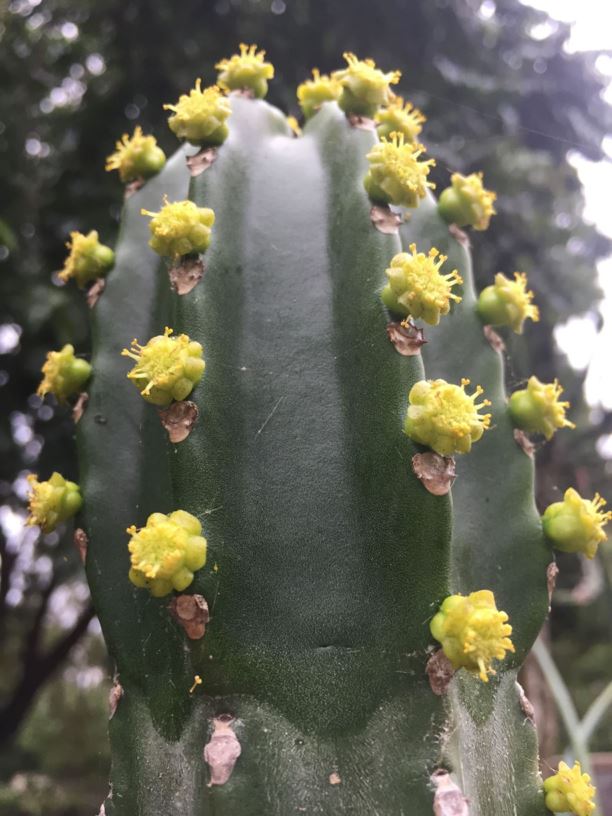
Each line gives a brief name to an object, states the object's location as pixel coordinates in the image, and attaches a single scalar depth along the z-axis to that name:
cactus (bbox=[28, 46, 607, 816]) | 0.08
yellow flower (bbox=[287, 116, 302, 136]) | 0.13
